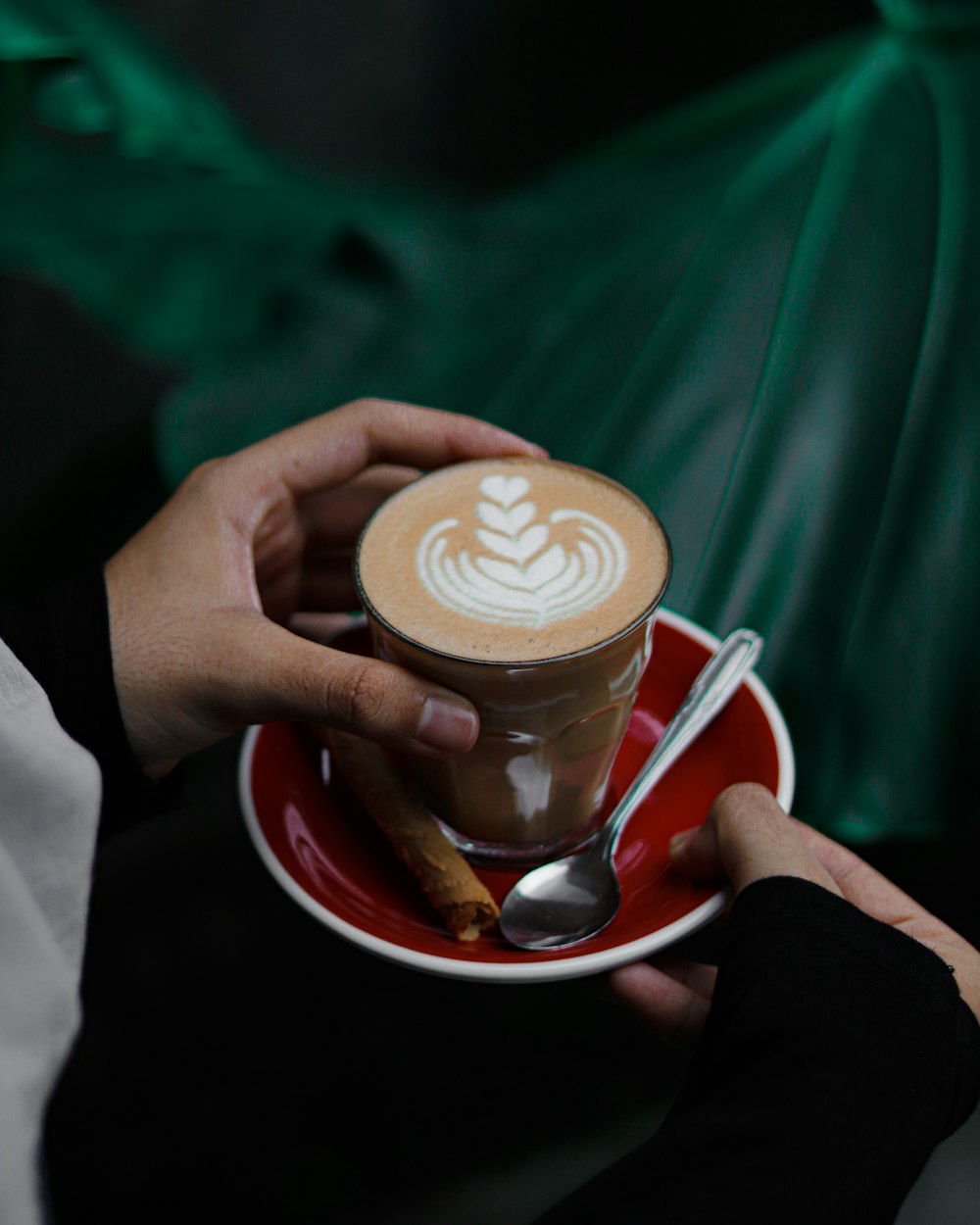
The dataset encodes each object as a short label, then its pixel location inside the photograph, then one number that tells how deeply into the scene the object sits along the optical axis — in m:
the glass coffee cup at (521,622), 0.67
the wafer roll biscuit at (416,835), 0.69
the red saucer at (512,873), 0.67
